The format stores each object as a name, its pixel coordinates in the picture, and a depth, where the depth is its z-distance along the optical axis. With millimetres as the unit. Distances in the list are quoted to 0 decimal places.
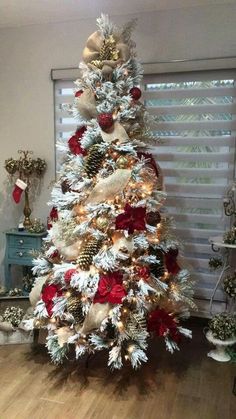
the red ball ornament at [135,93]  2166
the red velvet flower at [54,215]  2332
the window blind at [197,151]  2672
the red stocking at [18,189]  2994
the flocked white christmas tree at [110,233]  1996
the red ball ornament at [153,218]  2119
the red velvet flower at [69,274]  2047
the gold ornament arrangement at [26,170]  3027
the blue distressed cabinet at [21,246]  2947
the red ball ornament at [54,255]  2256
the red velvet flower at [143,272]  2051
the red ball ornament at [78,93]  2215
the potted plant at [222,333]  2350
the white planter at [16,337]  2578
